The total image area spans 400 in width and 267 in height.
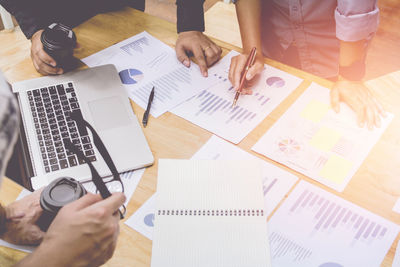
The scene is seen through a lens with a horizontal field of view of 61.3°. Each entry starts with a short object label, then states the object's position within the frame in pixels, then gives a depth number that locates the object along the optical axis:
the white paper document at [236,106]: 0.95
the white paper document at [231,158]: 0.75
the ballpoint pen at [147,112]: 0.95
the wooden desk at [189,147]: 0.72
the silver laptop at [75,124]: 0.83
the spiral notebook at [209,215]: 0.70
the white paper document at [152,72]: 1.02
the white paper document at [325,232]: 0.70
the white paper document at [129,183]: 0.80
